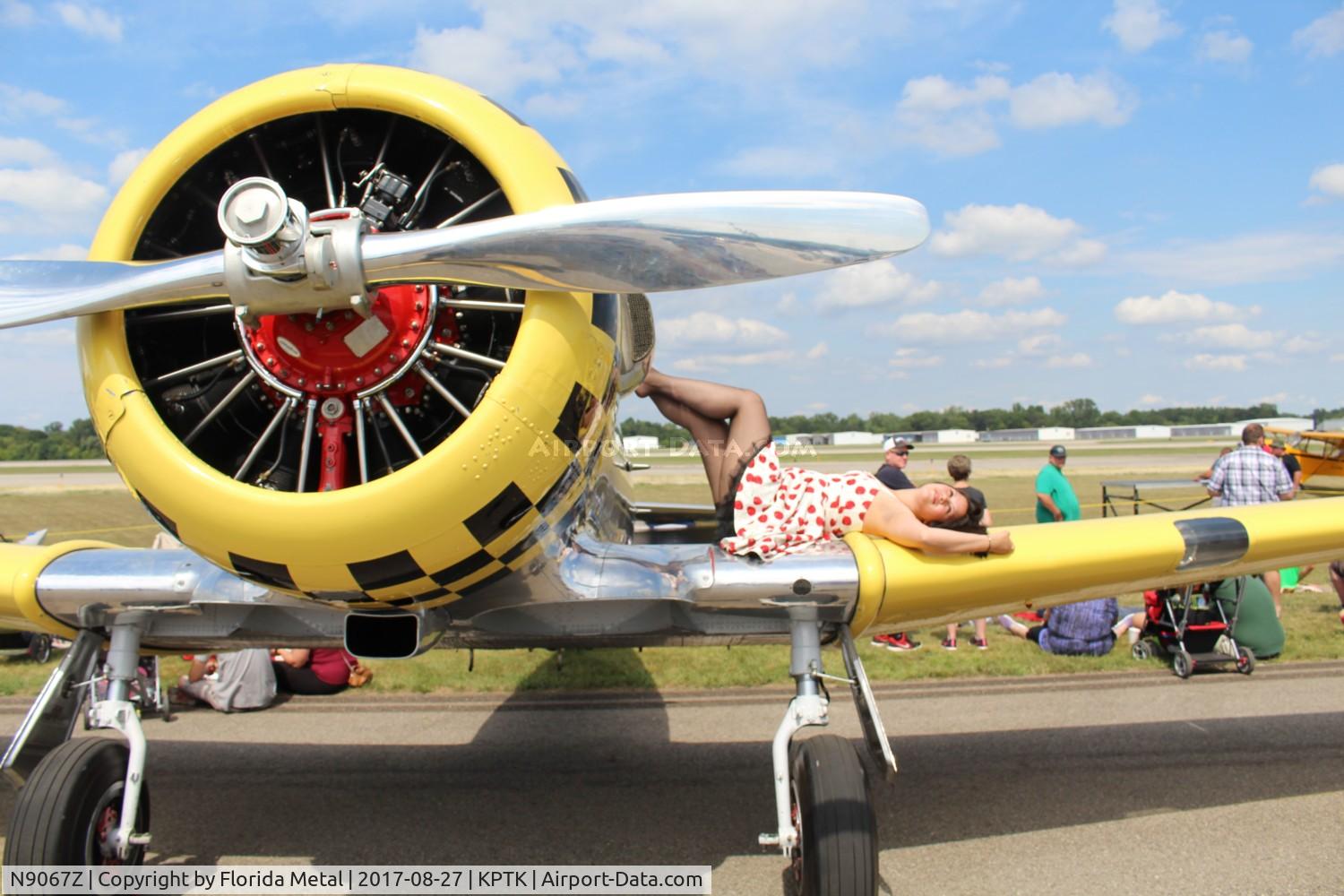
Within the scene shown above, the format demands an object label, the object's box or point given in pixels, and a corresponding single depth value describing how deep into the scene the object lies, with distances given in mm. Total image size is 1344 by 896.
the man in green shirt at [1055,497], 8648
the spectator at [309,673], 6527
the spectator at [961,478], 7570
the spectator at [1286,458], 10557
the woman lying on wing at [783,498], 3711
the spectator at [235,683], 6086
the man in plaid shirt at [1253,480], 8156
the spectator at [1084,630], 7234
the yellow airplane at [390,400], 2559
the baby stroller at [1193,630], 6586
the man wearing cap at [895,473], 7652
